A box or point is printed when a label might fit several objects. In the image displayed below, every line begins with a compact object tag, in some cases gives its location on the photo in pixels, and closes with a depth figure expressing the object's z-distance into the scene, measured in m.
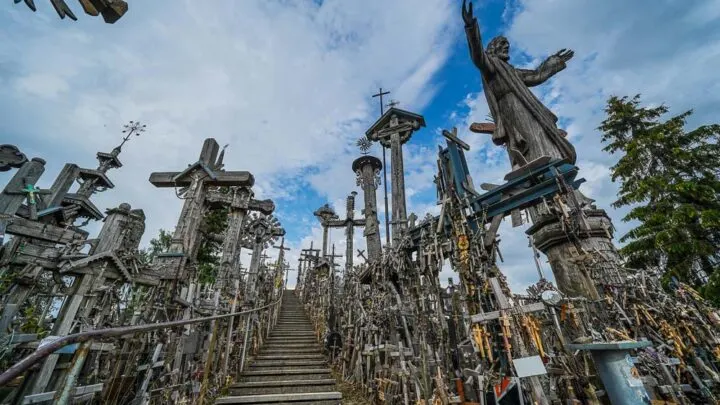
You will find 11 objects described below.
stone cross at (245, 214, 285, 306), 13.17
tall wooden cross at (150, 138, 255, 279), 5.78
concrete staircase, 5.91
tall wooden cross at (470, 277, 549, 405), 3.66
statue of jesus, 6.66
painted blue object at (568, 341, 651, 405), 2.39
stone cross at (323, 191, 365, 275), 18.47
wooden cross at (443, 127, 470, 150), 6.46
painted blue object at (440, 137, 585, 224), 5.10
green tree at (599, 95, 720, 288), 10.99
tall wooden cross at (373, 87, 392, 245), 10.20
